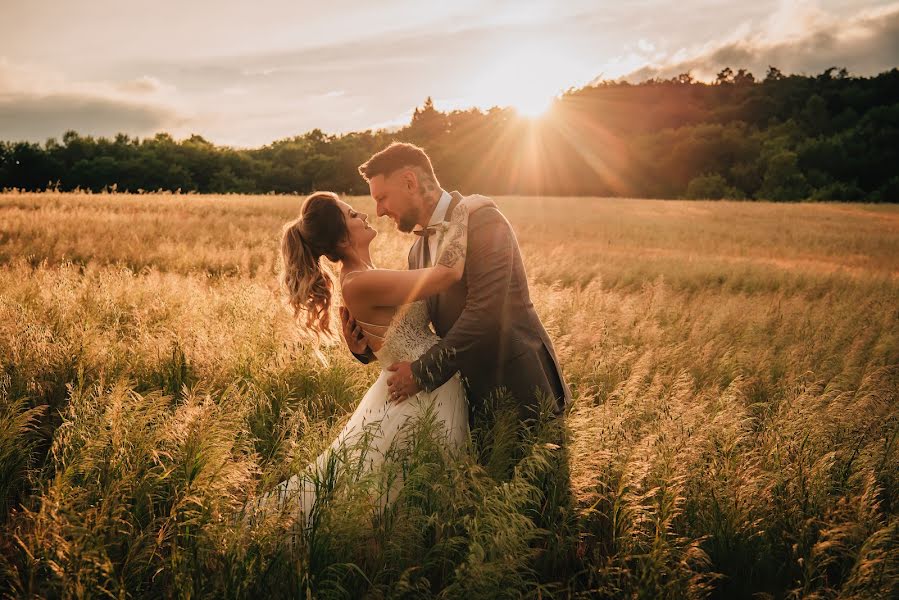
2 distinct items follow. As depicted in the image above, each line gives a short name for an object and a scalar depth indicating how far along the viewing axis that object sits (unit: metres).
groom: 3.32
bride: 3.09
